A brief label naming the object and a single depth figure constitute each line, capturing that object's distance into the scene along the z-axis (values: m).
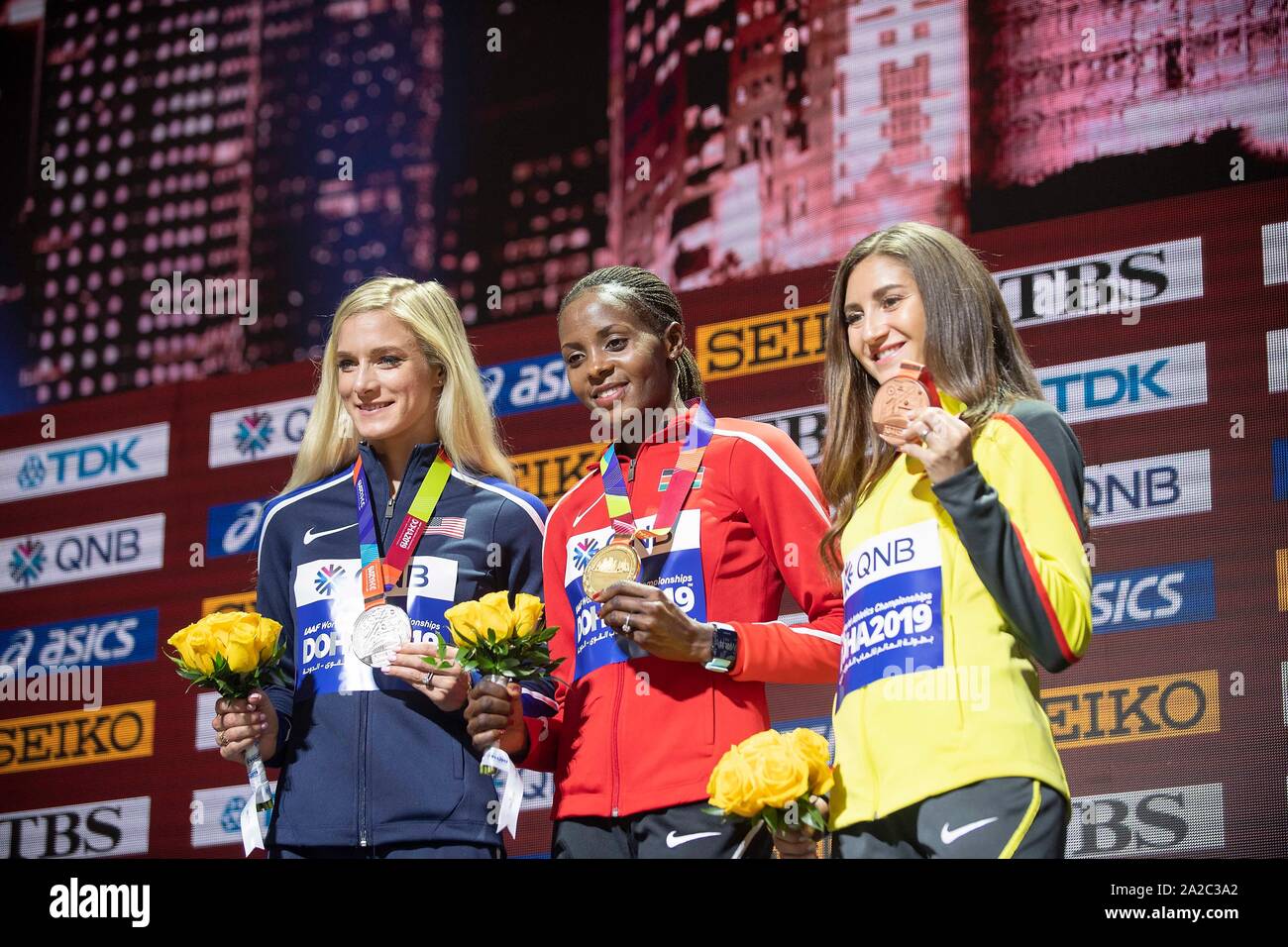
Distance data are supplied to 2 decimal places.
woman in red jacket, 2.93
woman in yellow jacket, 2.50
